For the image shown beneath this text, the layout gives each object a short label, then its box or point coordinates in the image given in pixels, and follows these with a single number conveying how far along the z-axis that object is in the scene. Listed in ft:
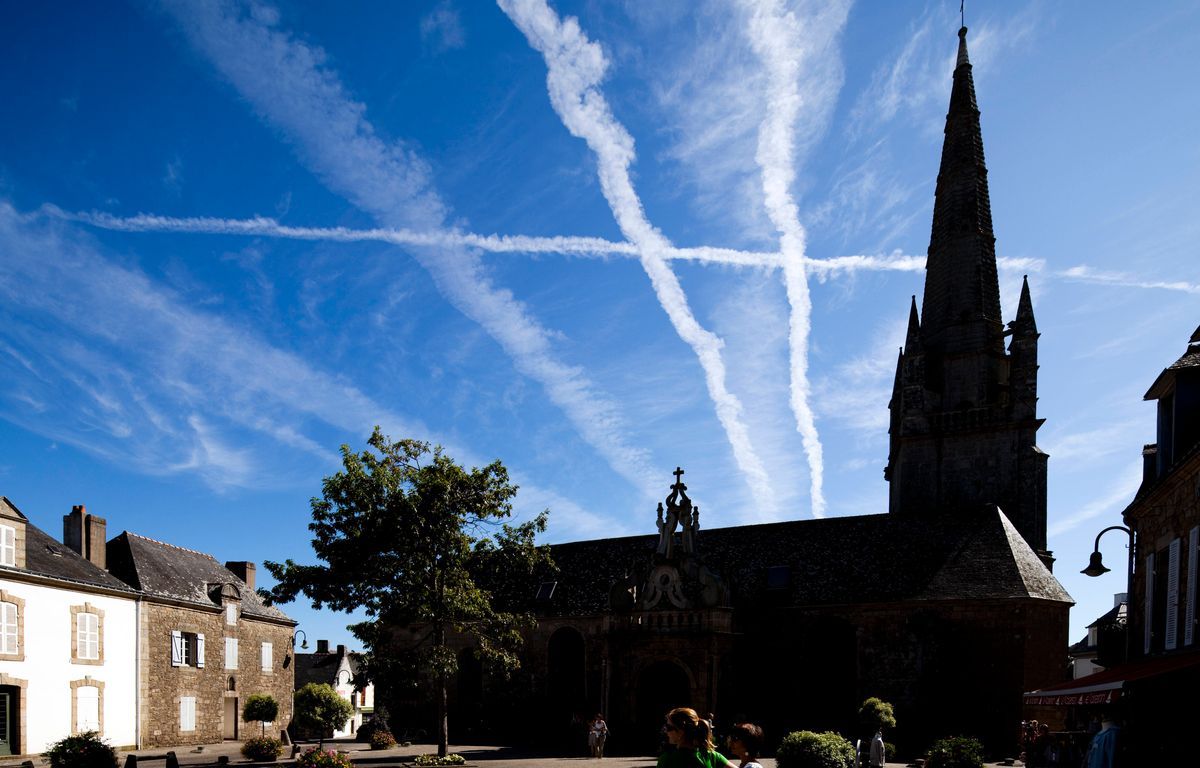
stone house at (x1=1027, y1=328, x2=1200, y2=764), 41.39
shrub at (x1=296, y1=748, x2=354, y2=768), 45.48
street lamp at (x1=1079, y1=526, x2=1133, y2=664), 53.01
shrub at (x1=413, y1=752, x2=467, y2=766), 72.74
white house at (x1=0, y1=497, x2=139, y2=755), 82.33
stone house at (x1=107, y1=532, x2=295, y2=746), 102.06
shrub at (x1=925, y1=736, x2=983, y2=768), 52.13
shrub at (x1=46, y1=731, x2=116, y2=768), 47.11
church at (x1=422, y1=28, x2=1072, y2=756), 84.94
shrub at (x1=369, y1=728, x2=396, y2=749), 95.55
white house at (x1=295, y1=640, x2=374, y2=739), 190.70
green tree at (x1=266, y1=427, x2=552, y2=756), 75.36
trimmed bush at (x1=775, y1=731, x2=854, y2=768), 48.96
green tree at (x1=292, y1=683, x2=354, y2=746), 118.21
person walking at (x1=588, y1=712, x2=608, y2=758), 78.48
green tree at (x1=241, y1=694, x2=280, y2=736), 114.32
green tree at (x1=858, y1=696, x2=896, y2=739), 76.02
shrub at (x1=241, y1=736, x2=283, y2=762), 79.92
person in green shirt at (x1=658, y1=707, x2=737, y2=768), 18.37
